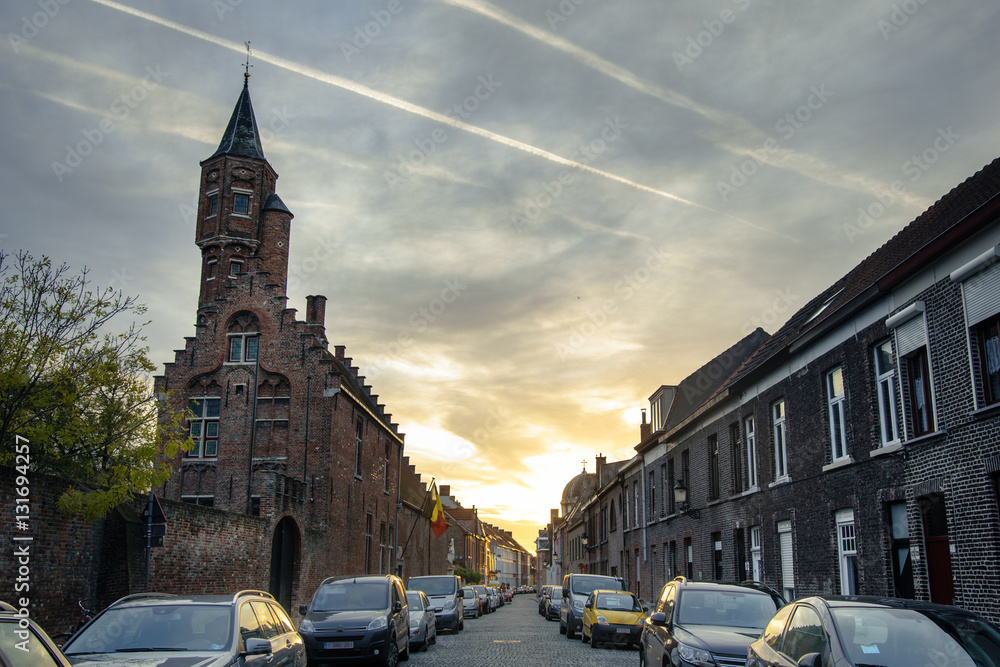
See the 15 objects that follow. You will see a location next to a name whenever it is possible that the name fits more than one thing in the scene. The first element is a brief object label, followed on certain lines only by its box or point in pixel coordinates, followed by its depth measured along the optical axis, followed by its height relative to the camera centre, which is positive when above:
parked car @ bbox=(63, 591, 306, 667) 6.92 -0.94
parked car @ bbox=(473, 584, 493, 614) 42.28 -3.66
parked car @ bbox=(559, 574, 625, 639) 22.72 -1.89
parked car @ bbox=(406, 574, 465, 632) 25.27 -2.13
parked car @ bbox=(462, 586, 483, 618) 39.03 -3.58
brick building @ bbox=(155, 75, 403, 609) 29.66 +5.02
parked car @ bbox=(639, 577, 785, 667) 9.23 -1.15
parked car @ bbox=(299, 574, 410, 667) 13.21 -1.53
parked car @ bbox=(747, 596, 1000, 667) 5.60 -0.77
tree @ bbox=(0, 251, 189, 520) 11.82 +1.87
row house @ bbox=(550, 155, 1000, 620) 11.23 +1.63
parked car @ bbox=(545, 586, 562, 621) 36.09 -3.36
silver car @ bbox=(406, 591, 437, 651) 18.14 -2.10
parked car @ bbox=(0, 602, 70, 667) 3.92 -0.56
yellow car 18.80 -2.07
